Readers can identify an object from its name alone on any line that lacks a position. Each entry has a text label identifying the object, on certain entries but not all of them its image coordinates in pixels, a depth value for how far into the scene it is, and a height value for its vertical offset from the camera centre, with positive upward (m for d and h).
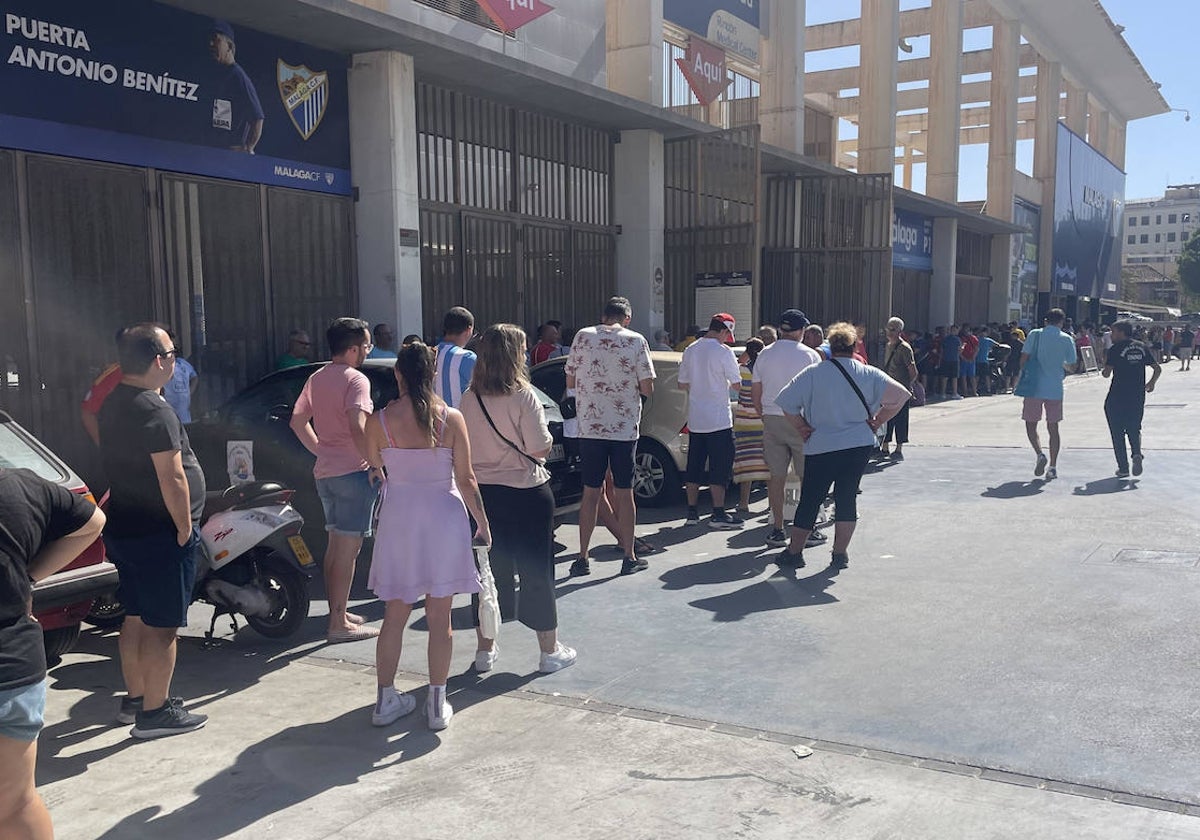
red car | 4.88 -1.24
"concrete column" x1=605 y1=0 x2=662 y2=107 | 16.23 +3.92
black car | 7.70 -0.95
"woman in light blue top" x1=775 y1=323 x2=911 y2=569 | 7.45 -0.82
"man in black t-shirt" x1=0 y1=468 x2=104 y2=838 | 2.76 -0.82
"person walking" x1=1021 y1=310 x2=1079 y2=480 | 11.25 -0.70
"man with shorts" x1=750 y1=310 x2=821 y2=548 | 8.42 -0.78
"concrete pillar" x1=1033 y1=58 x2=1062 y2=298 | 35.88 +5.48
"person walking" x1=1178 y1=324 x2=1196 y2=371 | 34.78 -1.39
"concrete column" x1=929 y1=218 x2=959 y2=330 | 29.50 +0.84
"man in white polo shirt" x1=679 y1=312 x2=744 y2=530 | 8.62 -0.76
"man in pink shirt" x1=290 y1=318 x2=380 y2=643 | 6.03 -0.83
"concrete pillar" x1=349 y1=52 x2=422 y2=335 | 11.72 +1.38
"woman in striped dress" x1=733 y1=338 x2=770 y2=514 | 9.48 -1.24
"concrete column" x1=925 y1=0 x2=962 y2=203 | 27.45 +5.41
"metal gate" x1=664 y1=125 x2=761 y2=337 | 16.30 +1.49
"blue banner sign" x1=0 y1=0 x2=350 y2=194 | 8.87 +2.00
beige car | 9.80 -1.13
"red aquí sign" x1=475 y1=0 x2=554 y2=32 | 13.55 +3.80
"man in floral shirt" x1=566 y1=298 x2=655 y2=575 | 7.36 -0.67
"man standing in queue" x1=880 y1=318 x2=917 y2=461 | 12.50 -0.63
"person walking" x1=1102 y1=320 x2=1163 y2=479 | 11.23 -0.96
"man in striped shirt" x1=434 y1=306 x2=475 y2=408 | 7.27 -0.43
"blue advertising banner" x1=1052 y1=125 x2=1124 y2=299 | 37.91 +3.16
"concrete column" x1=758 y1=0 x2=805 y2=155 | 20.28 +4.33
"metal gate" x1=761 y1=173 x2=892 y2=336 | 19.17 +1.00
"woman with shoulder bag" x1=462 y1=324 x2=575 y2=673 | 5.48 -0.85
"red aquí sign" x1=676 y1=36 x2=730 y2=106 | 17.75 +3.99
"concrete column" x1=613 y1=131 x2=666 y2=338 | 16.22 +1.29
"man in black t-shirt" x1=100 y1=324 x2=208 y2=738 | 4.49 -0.87
